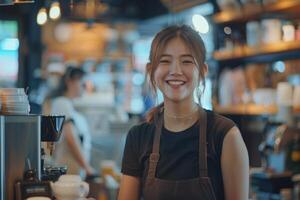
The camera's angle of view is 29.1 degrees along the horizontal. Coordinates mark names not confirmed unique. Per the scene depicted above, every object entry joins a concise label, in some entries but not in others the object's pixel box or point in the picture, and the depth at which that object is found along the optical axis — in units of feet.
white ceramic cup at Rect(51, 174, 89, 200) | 6.49
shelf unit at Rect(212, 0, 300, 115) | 15.20
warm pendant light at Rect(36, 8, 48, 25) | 13.75
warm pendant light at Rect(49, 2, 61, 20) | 12.63
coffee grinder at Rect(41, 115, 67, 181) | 7.35
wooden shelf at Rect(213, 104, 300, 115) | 15.68
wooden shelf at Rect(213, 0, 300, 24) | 14.98
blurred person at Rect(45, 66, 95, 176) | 16.30
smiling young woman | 7.21
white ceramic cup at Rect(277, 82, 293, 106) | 14.99
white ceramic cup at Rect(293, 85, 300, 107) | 14.55
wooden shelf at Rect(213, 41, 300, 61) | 14.87
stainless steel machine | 6.39
